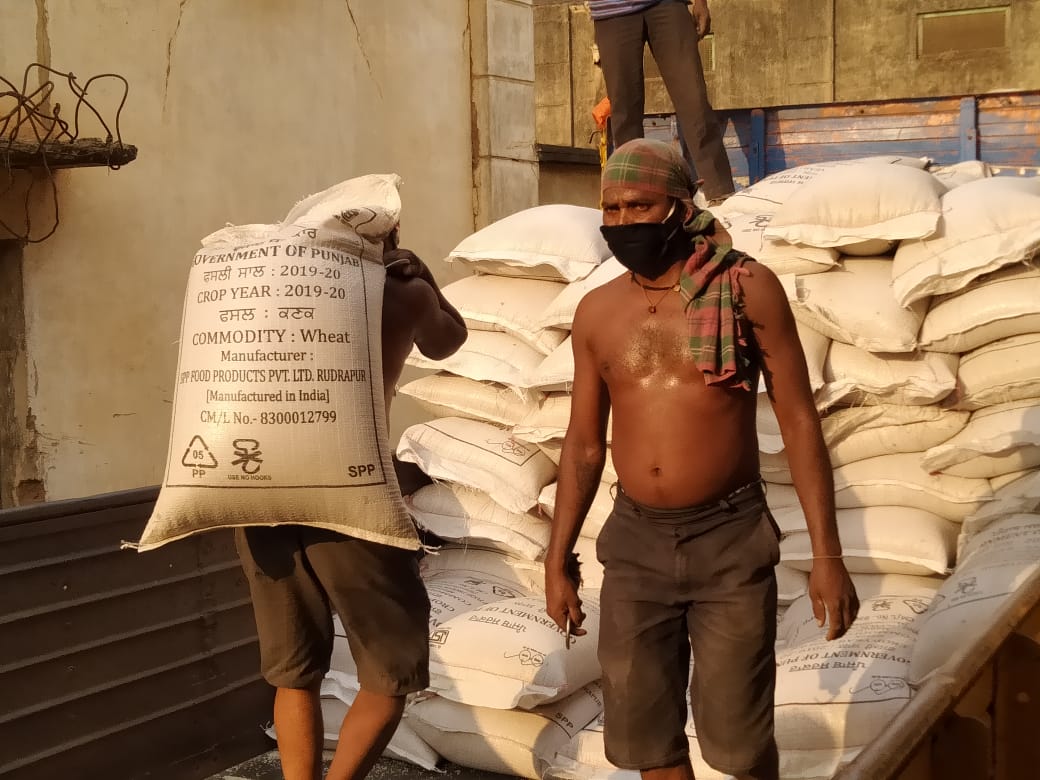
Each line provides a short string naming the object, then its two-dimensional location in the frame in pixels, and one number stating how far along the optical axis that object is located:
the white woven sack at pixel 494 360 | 4.50
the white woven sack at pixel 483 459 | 4.30
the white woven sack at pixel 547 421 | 4.23
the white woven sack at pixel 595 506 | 4.20
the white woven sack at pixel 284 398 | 2.47
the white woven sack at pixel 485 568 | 4.42
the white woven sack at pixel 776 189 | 4.62
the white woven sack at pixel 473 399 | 4.59
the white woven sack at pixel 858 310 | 3.87
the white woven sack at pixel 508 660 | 3.52
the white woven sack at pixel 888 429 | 3.97
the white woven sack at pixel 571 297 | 4.27
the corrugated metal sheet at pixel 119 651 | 3.16
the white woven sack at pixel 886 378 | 3.85
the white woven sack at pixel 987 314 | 3.81
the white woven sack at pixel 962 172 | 4.76
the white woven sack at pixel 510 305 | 4.50
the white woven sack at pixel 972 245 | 3.83
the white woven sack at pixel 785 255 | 4.16
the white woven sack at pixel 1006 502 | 3.65
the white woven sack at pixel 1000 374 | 3.79
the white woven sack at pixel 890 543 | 3.81
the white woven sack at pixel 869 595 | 3.71
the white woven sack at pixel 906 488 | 3.92
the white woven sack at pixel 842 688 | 3.12
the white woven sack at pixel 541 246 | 4.53
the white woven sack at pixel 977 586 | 3.07
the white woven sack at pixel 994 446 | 3.69
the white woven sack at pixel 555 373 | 4.16
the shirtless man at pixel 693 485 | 2.37
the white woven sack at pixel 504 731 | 3.56
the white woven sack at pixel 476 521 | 4.32
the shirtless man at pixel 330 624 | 2.62
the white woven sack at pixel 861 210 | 4.00
